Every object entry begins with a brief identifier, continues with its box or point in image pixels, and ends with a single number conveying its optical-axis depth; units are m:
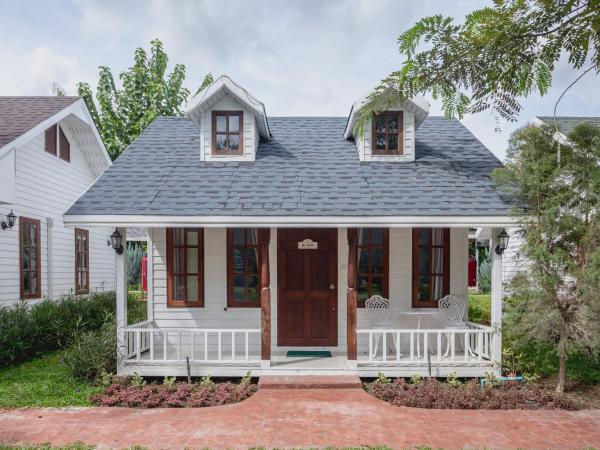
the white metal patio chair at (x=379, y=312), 8.76
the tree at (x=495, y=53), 4.23
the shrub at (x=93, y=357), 7.93
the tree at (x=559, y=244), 7.05
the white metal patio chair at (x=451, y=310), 8.98
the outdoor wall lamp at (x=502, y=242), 8.03
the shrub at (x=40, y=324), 9.41
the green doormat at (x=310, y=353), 8.91
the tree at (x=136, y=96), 25.03
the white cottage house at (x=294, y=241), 8.28
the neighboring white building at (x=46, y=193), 10.47
